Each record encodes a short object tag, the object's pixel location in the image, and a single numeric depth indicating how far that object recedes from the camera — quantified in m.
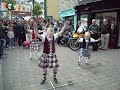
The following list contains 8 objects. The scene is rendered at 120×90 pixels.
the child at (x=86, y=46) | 3.64
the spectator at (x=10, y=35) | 5.97
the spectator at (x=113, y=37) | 5.60
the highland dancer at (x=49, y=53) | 2.70
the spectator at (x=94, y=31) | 5.32
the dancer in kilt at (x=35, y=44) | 4.16
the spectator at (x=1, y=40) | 4.57
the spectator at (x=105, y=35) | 5.54
